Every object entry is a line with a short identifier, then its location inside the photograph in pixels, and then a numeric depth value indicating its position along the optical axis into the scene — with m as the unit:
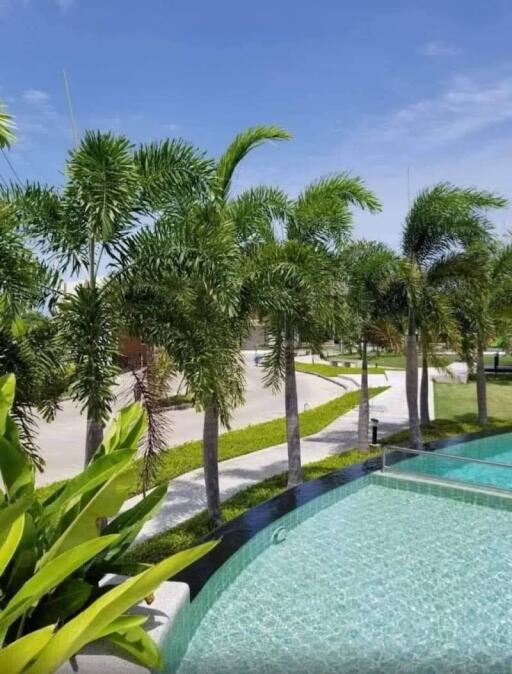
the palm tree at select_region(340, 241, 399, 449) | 13.83
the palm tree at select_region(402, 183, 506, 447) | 13.79
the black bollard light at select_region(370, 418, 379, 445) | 15.24
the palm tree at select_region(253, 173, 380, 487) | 10.32
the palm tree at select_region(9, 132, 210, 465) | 6.41
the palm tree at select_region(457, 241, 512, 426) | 14.71
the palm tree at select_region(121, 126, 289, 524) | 7.14
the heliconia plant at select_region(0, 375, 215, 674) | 2.03
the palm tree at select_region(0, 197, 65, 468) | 5.76
